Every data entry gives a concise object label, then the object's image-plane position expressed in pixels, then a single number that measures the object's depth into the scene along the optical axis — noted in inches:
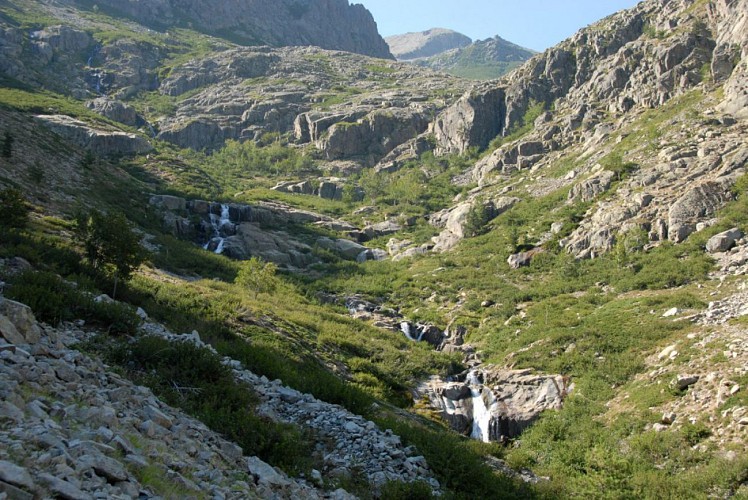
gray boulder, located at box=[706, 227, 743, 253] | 1444.4
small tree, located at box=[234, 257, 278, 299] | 1659.7
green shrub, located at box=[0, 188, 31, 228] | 978.1
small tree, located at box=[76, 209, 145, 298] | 832.9
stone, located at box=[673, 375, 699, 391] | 853.8
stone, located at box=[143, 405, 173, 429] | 358.7
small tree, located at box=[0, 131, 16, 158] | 1699.1
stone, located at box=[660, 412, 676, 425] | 804.6
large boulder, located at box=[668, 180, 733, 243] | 1660.2
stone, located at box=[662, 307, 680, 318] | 1160.2
